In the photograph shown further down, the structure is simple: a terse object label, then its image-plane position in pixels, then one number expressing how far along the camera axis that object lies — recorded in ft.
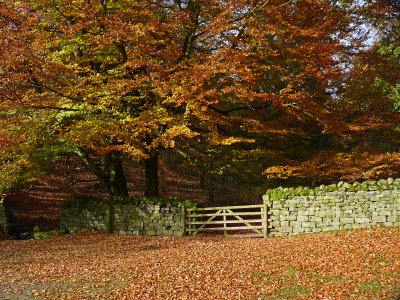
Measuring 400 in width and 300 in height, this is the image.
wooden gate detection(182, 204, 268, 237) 45.01
